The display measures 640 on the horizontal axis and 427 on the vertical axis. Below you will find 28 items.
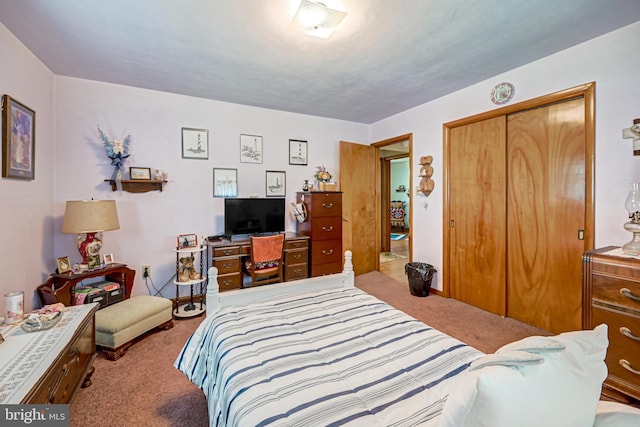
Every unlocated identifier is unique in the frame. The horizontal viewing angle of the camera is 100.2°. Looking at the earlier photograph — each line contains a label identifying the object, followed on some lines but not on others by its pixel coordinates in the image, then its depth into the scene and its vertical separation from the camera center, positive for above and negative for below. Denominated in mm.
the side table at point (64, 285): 2219 -635
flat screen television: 3326 -52
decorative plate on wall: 2721 +1243
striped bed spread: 865 -628
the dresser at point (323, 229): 3732 -243
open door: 4352 +134
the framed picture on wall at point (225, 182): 3521 +397
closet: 2355 +46
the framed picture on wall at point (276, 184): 3875 +416
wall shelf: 2965 +315
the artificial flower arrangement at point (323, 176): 4082 +550
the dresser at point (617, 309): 1603 -614
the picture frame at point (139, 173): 3051 +447
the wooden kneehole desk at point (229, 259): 3070 -549
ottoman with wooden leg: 2158 -946
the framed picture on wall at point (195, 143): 3330 +867
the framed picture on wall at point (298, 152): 4031 +913
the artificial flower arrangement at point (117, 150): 2889 +673
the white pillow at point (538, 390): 589 -423
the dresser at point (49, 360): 1117 -715
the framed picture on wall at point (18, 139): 1948 +571
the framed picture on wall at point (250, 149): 3672 +882
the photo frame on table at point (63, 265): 2383 -480
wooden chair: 3135 -559
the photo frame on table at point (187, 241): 3076 -339
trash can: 3453 -864
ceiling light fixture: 1729 +1324
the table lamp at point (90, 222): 2383 -93
